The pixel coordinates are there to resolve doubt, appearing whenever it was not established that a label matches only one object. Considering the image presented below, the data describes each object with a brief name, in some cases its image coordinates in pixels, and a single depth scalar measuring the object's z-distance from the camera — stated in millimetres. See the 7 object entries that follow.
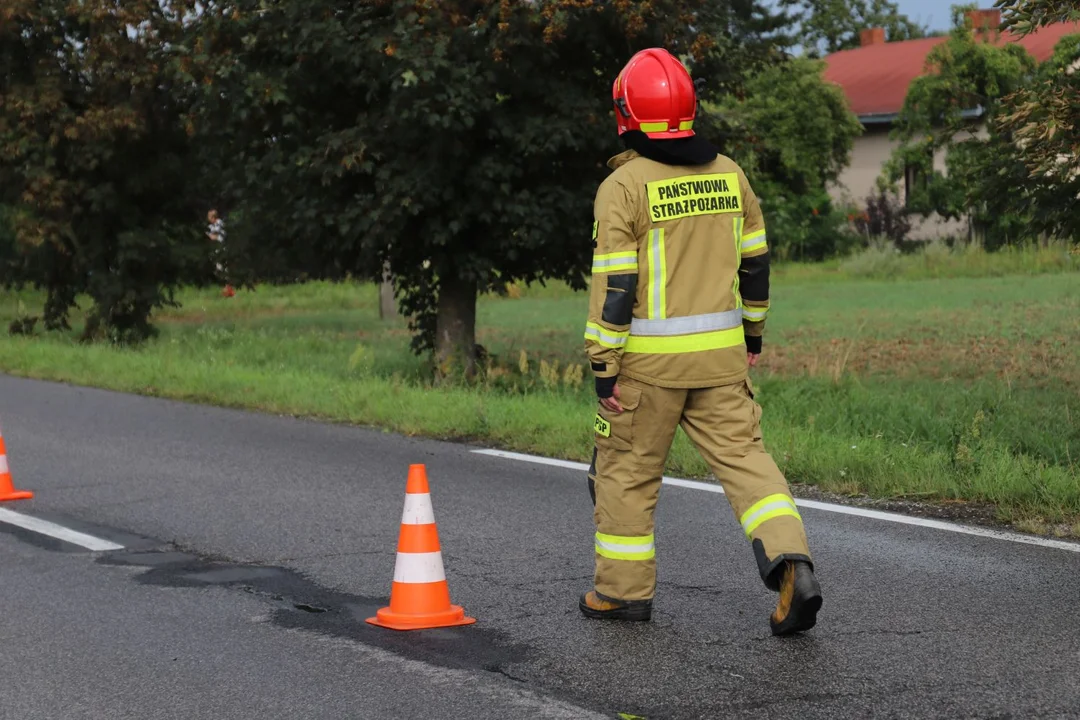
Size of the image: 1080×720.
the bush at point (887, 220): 42531
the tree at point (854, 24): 68625
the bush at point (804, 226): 42750
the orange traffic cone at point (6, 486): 9125
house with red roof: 46094
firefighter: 5594
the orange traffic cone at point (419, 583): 5863
